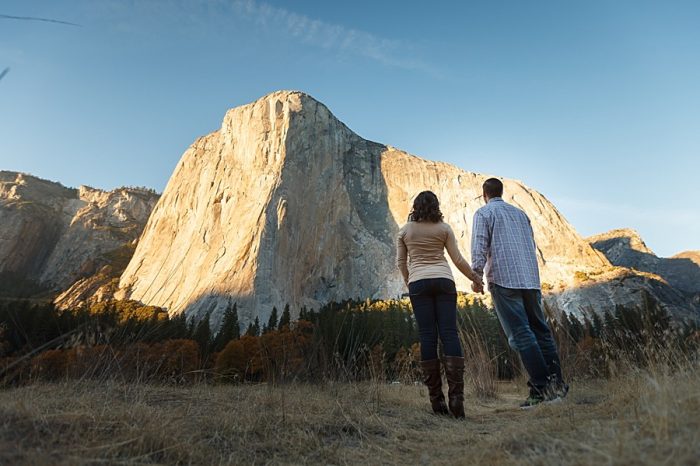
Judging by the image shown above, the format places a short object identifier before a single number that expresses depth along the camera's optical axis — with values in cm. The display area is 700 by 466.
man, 366
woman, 357
